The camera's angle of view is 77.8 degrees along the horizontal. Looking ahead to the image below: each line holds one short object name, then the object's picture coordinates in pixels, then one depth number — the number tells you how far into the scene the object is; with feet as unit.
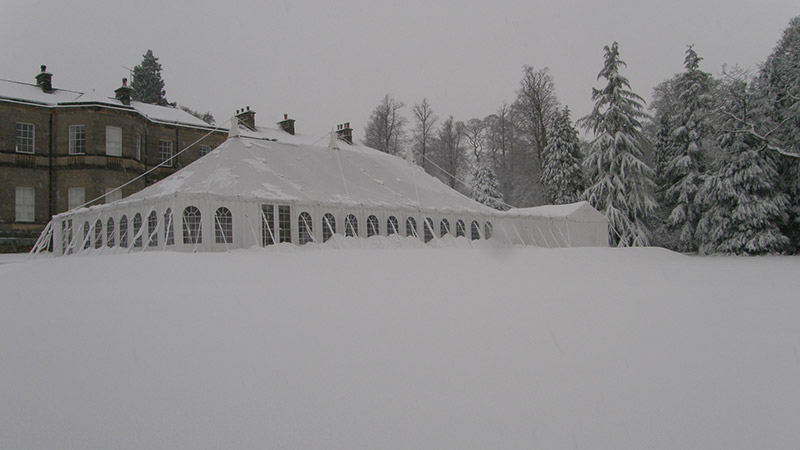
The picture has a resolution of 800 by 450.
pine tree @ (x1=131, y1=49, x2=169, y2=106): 138.82
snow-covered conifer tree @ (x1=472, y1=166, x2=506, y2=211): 104.60
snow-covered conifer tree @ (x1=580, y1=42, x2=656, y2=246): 83.30
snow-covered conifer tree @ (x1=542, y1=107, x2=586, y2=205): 100.27
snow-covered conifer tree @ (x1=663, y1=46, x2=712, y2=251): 85.56
